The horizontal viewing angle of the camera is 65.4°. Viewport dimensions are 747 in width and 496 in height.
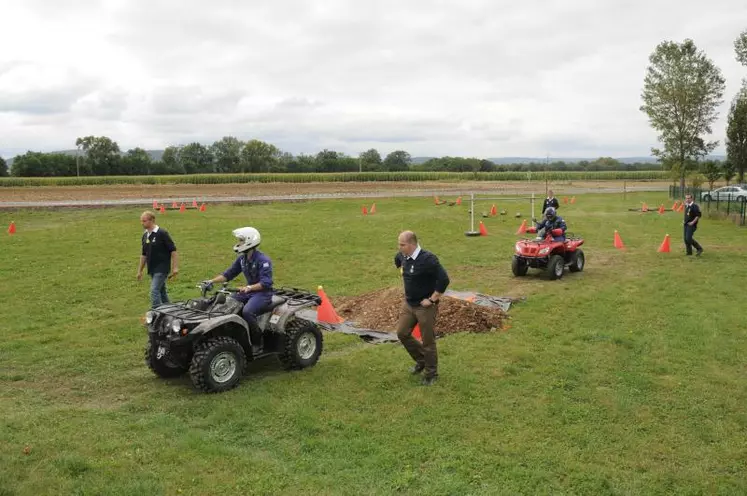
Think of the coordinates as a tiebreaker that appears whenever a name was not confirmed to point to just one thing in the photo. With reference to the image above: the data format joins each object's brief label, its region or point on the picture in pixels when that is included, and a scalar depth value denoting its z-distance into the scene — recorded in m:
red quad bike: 14.32
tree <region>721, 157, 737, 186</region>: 50.88
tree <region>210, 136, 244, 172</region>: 107.94
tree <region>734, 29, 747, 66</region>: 35.84
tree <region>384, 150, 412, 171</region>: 120.00
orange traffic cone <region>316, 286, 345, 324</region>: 10.55
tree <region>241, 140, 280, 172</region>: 108.75
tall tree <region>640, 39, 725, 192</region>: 49.12
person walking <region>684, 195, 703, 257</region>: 17.20
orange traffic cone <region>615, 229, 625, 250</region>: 19.81
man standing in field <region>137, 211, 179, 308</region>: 9.95
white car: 39.52
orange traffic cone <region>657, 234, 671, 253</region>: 18.72
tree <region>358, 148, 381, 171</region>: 110.38
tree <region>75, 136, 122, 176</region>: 91.00
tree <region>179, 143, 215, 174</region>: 103.69
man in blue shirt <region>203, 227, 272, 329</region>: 7.67
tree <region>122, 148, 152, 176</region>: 93.62
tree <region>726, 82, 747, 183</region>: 43.00
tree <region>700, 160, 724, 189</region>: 51.41
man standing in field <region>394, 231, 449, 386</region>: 7.30
